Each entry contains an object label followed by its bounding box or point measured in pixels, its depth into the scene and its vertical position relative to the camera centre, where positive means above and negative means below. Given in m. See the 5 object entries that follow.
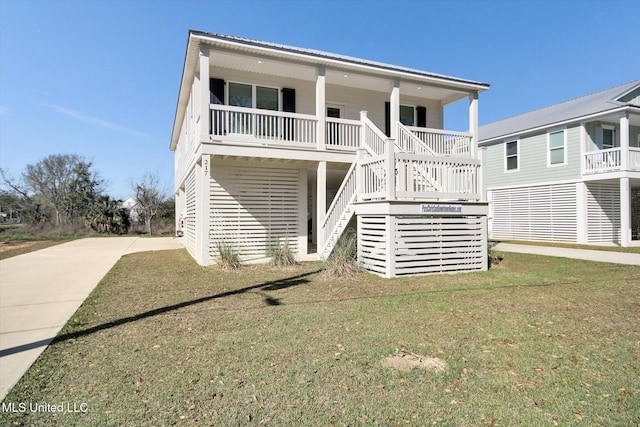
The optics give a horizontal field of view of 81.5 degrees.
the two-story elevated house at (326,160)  8.13 +1.61
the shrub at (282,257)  9.32 -1.03
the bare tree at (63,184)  26.84 +2.65
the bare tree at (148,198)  27.11 +1.45
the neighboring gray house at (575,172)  15.27 +1.97
